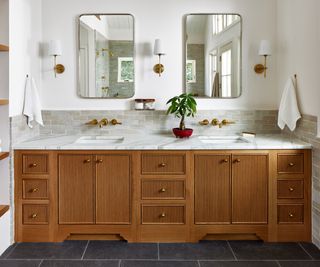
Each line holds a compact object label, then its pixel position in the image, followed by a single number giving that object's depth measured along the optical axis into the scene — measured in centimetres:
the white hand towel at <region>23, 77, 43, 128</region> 261
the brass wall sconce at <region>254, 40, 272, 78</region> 282
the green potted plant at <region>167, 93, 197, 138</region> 269
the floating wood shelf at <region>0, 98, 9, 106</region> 228
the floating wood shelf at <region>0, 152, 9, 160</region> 229
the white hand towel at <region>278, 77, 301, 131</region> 259
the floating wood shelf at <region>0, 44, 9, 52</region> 226
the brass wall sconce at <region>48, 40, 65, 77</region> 281
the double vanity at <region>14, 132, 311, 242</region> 244
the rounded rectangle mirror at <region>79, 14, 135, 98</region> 287
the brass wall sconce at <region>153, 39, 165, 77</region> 282
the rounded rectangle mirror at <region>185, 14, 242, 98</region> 286
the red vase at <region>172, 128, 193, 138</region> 270
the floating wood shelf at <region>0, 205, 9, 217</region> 230
